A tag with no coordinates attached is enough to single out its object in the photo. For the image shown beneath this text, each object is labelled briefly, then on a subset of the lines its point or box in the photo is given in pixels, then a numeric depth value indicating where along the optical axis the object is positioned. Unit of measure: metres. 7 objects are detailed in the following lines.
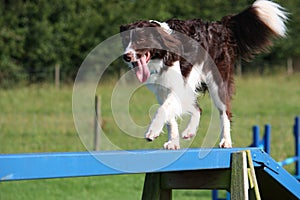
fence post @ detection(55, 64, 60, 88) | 38.61
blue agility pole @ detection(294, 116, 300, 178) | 17.27
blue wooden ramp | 5.50
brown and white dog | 7.65
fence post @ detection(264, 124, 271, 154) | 15.45
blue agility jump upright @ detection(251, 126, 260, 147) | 14.68
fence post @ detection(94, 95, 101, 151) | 21.15
